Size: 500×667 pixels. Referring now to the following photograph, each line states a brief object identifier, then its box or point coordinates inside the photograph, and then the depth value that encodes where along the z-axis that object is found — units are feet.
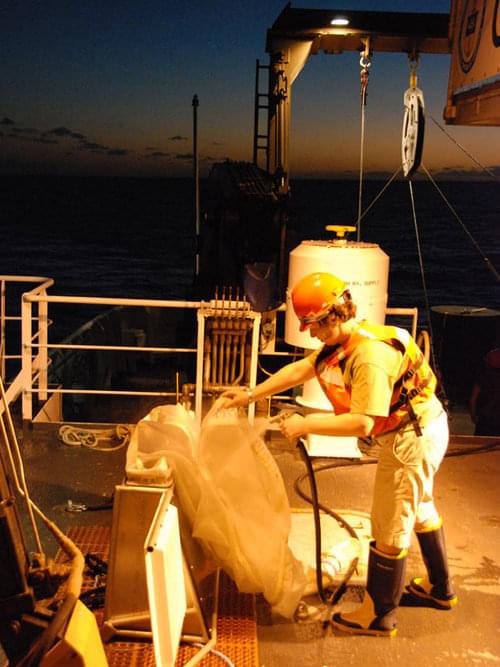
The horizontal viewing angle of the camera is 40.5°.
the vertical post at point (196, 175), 55.83
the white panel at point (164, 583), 8.57
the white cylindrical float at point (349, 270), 17.84
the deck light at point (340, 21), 24.76
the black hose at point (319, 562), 11.89
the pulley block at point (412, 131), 19.95
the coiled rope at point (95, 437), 19.65
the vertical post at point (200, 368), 19.56
